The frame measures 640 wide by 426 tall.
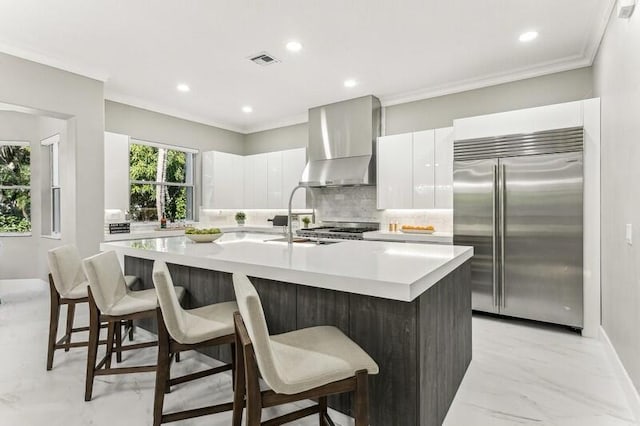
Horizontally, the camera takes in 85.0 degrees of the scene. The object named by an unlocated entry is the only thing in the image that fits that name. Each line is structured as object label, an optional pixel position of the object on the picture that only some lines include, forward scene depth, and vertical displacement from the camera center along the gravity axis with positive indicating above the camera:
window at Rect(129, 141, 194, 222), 5.55 +0.52
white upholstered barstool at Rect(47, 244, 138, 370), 2.52 -0.57
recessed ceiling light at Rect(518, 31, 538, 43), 3.27 +1.67
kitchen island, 1.57 -0.49
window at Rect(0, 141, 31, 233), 5.50 +0.40
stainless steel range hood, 4.96 +1.03
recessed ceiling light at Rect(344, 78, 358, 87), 4.46 +1.69
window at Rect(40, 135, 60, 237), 5.43 +0.37
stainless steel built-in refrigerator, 3.36 -0.09
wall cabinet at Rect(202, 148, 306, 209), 5.98 +0.61
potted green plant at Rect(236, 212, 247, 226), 6.70 -0.10
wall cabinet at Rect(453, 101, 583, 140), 3.40 +0.94
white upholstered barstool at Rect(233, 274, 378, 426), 1.23 -0.59
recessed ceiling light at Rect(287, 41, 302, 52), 3.46 +1.68
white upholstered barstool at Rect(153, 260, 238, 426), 1.65 -0.61
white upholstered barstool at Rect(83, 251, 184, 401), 2.10 -0.58
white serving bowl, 2.93 -0.21
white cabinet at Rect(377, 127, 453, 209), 4.35 +0.55
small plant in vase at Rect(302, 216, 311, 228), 5.94 -0.15
